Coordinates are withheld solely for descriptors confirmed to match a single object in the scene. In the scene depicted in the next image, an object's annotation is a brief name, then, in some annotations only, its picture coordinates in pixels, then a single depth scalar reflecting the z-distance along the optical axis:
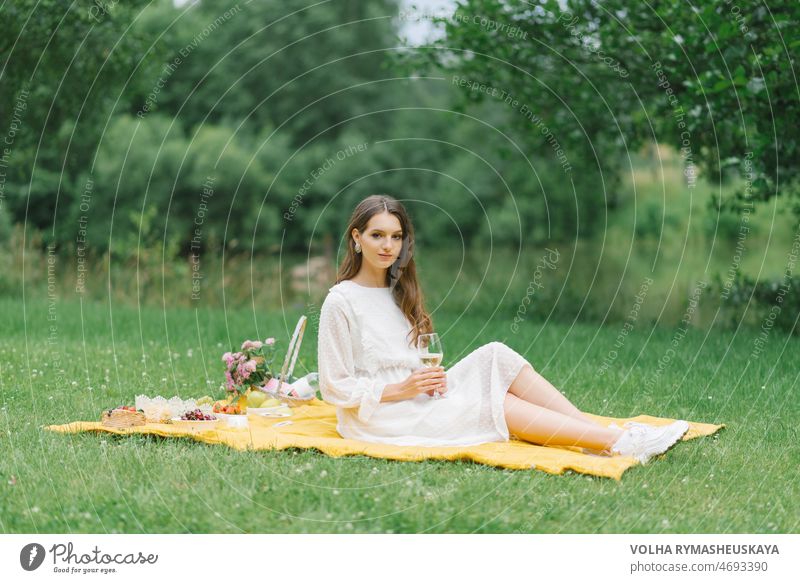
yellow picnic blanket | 6.04
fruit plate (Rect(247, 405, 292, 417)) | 7.71
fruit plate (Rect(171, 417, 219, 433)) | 6.80
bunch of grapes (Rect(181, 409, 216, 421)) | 6.94
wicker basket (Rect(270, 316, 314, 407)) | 7.45
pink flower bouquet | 7.93
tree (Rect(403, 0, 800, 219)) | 10.93
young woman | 6.49
